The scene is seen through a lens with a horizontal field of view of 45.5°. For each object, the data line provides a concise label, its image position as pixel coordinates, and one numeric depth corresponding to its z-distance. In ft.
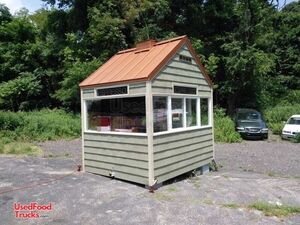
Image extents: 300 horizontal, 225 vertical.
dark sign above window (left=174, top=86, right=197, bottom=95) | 28.52
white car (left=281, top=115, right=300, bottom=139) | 62.78
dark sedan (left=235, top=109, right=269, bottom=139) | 63.21
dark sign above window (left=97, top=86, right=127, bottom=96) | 26.81
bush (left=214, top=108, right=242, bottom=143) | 59.11
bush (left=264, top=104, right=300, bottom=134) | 80.48
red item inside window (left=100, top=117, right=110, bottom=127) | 29.17
